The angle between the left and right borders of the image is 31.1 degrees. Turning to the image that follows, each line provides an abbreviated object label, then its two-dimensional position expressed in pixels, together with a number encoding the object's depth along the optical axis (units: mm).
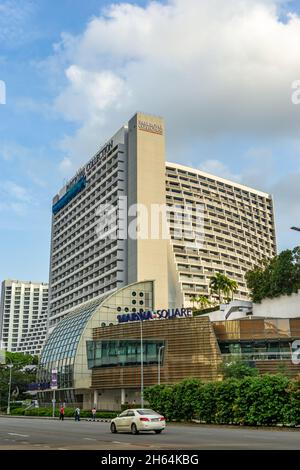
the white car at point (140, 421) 27906
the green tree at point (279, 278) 81000
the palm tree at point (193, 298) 125625
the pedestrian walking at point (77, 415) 55819
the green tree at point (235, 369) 55750
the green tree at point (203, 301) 118250
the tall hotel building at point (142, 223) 126875
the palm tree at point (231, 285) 112562
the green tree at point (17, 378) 105438
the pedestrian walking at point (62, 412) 57031
